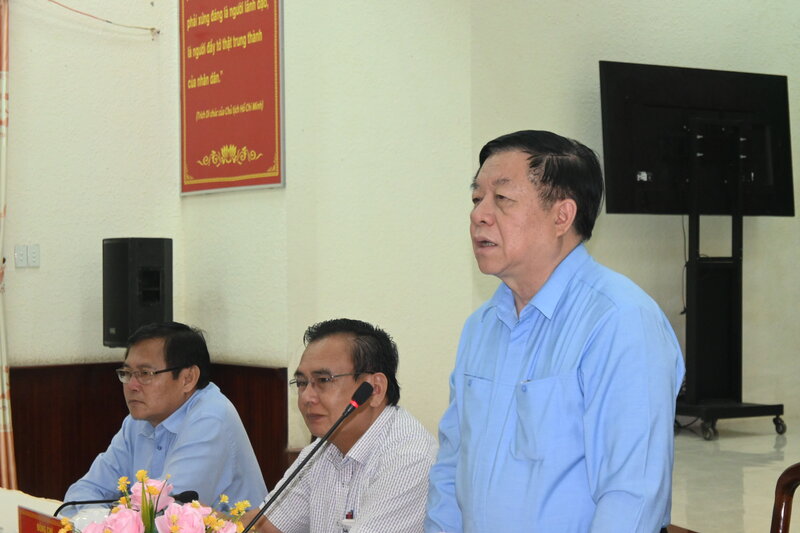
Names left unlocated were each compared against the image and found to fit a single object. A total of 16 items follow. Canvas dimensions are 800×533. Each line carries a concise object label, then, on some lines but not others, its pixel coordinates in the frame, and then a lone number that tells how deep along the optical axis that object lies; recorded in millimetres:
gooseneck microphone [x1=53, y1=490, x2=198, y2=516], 4994
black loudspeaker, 9527
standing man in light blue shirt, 4045
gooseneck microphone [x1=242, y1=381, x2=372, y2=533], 4450
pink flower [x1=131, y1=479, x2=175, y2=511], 4023
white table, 5700
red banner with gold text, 9407
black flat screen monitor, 11193
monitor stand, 11393
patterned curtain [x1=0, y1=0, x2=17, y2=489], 9469
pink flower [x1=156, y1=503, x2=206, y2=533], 3712
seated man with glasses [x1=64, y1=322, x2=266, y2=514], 7061
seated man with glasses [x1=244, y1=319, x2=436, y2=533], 5715
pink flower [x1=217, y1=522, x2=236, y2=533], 3849
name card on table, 4844
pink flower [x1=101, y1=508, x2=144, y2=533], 3759
